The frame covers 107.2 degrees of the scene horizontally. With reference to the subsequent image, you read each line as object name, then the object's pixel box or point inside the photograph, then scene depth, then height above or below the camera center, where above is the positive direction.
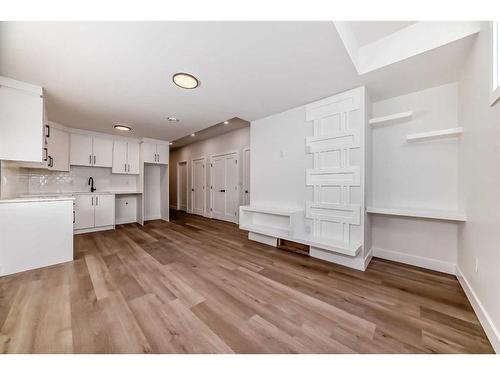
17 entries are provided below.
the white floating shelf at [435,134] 2.07 +0.64
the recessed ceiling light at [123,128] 4.09 +1.34
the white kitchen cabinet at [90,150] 4.21 +0.86
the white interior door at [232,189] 5.33 -0.06
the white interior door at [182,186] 7.42 +0.03
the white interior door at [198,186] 6.50 +0.03
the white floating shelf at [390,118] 2.31 +0.92
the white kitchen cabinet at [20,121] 2.26 +0.83
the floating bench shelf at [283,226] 2.43 -0.70
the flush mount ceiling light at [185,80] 2.20 +1.33
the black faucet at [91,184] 4.57 +0.06
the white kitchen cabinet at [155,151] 5.14 +1.02
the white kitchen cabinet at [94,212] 4.06 -0.59
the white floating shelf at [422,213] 1.98 -0.30
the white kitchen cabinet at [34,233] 2.25 -0.62
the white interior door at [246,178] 5.10 +0.25
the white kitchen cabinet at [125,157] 4.79 +0.79
